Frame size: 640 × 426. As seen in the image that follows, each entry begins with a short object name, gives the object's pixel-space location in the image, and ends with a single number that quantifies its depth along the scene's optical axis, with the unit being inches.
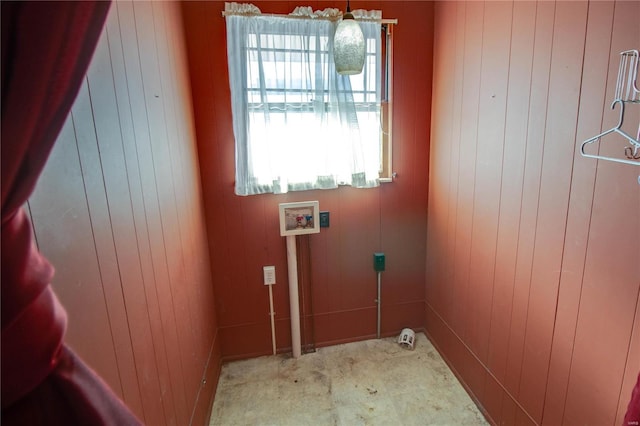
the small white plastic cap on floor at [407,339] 102.8
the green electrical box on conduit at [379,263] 100.5
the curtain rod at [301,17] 79.6
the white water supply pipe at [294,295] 94.1
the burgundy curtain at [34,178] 18.6
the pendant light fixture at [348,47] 72.9
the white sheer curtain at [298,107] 81.8
